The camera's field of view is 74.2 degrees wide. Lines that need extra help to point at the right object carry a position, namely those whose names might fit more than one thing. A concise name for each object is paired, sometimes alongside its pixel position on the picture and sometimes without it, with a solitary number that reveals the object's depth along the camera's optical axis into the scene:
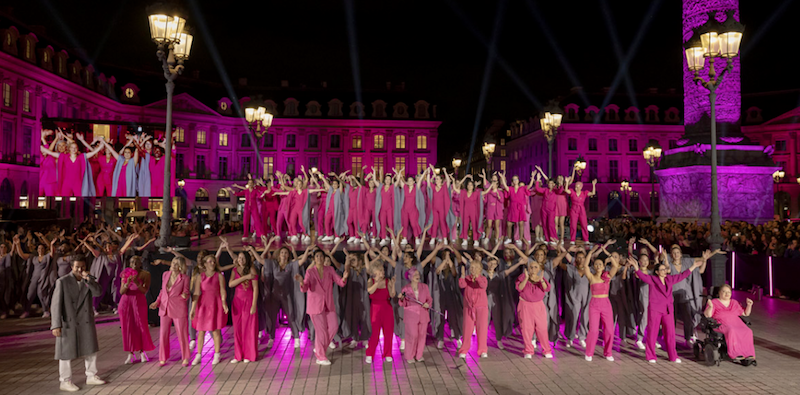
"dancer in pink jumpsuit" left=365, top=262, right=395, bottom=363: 8.11
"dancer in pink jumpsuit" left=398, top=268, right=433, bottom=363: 7.99
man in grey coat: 6.78
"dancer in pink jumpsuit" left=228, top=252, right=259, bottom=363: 8.08
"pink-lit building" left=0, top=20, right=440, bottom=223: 46.31
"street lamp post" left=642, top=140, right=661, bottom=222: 25.02
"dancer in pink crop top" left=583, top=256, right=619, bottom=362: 8.22
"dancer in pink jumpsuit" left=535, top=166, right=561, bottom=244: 13.80
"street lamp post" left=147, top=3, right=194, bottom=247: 9.69
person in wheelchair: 7.79
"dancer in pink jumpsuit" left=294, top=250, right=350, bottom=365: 8.05
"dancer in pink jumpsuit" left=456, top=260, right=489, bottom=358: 8.32
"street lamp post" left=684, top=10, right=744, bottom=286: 10.12
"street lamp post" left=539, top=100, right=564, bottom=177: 15.88
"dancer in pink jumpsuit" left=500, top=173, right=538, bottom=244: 14.02
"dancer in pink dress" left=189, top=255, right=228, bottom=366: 8.00
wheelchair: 7.73
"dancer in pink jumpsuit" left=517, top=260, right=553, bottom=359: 8.32
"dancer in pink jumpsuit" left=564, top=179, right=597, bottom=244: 13.41
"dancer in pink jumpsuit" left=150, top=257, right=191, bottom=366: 7.88
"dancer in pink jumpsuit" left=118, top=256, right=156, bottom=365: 7.98
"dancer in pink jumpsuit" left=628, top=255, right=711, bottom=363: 8.06
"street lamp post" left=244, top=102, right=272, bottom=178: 15.09
